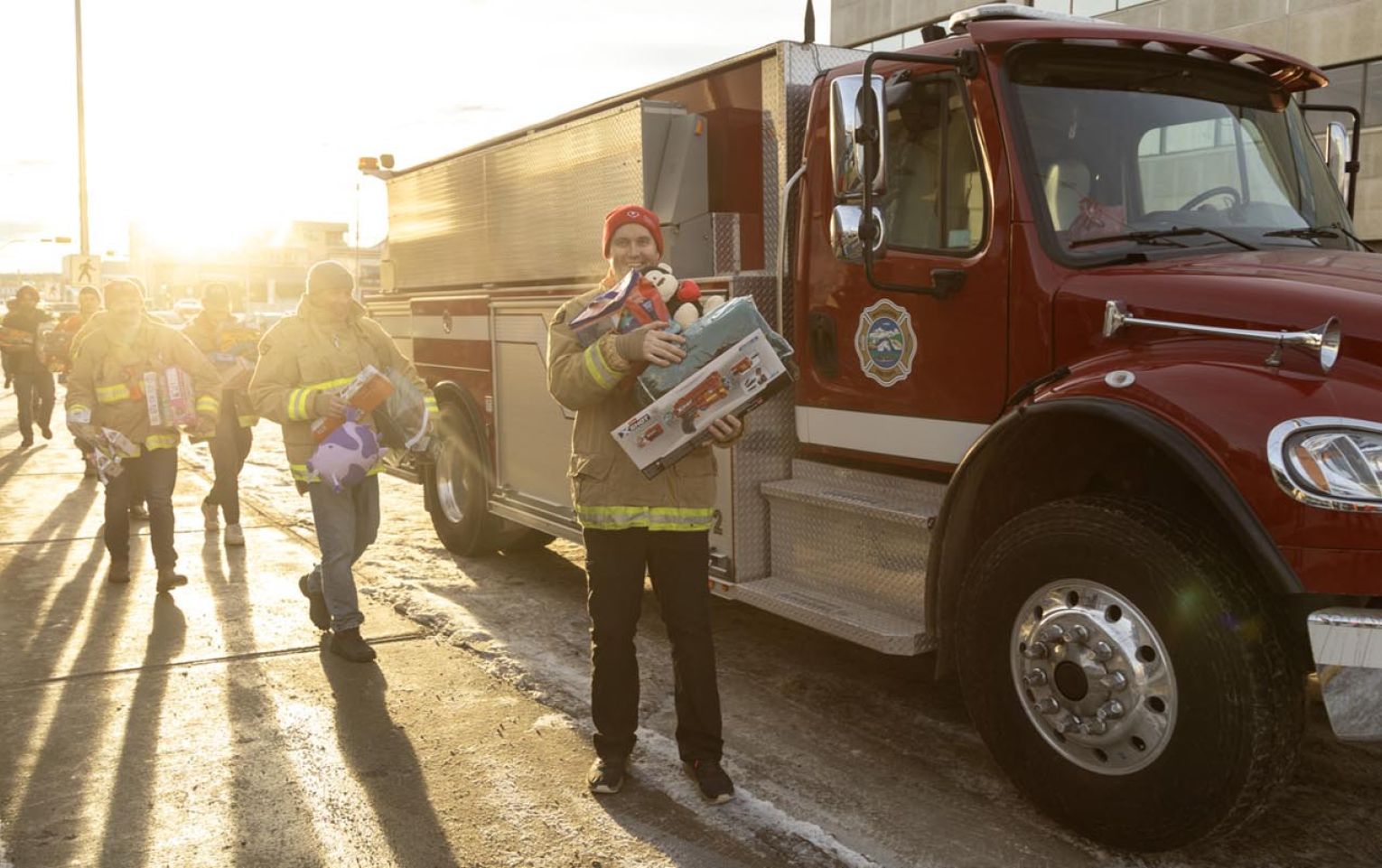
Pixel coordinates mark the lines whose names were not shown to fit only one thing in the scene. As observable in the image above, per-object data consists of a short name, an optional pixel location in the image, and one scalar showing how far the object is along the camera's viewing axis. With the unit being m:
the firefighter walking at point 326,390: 5.66
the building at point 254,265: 114.12
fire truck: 3.27
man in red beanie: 4.04
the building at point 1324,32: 21.69
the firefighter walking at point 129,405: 7.10
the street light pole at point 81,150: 28.50
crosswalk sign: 23.61
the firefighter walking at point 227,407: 8.61
